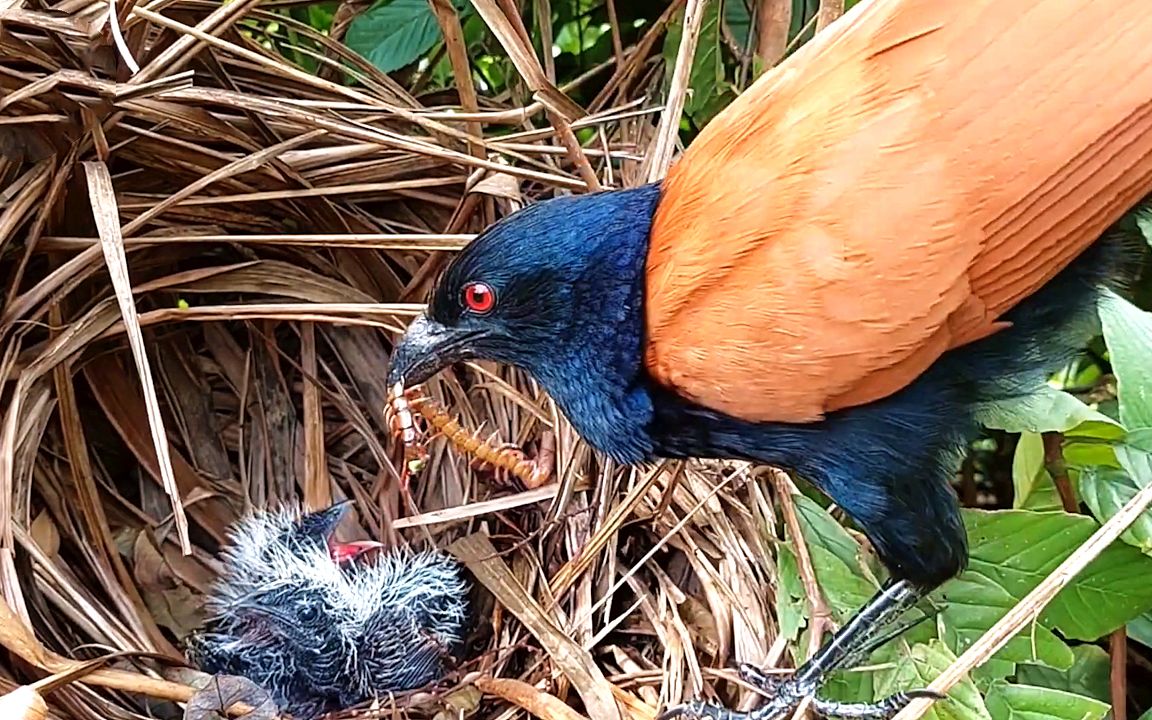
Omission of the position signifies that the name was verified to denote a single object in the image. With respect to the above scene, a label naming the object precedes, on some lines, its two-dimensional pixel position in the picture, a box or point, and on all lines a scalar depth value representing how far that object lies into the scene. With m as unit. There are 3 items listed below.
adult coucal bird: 0.27
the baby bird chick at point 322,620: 0.42
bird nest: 0.37
